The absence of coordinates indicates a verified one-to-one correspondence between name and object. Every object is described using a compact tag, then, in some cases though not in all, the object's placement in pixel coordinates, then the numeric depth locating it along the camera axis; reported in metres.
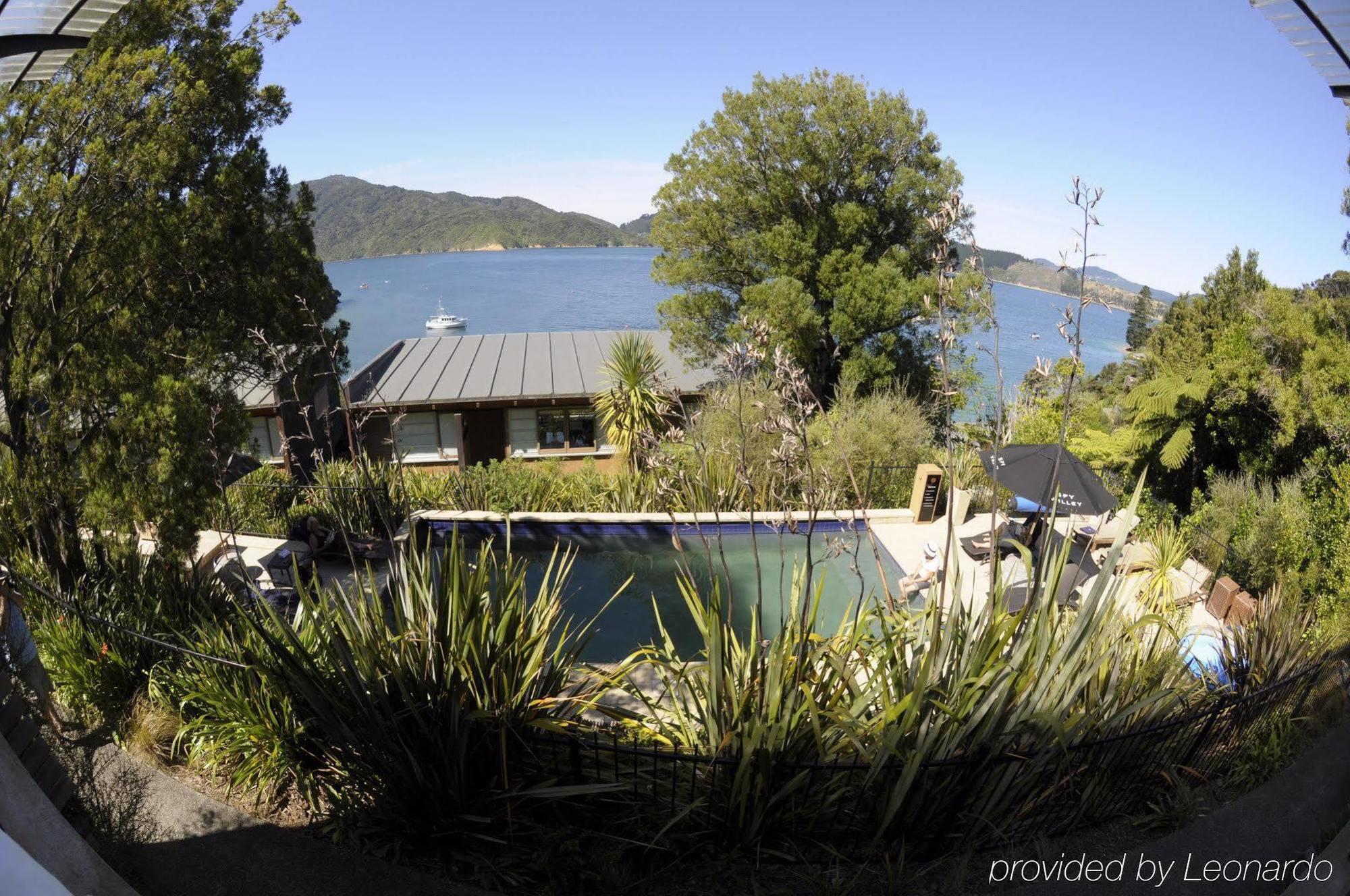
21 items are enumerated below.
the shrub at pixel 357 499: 10.17
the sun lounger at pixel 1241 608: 7.34
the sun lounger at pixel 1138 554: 8.52
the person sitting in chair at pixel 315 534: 9.26
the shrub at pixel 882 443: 11.85
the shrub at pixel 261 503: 10.76
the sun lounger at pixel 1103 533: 9.70
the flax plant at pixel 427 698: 3.54
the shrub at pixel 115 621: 5.03
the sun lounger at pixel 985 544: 9.53
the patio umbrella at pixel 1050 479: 8.31
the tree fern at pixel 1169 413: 12.06
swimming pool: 8.38
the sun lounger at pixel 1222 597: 7.82
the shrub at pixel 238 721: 4.11
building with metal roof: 17.58
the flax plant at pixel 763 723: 3.37
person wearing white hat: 8.07
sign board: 10.91
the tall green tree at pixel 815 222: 19.17
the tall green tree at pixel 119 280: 5.86
